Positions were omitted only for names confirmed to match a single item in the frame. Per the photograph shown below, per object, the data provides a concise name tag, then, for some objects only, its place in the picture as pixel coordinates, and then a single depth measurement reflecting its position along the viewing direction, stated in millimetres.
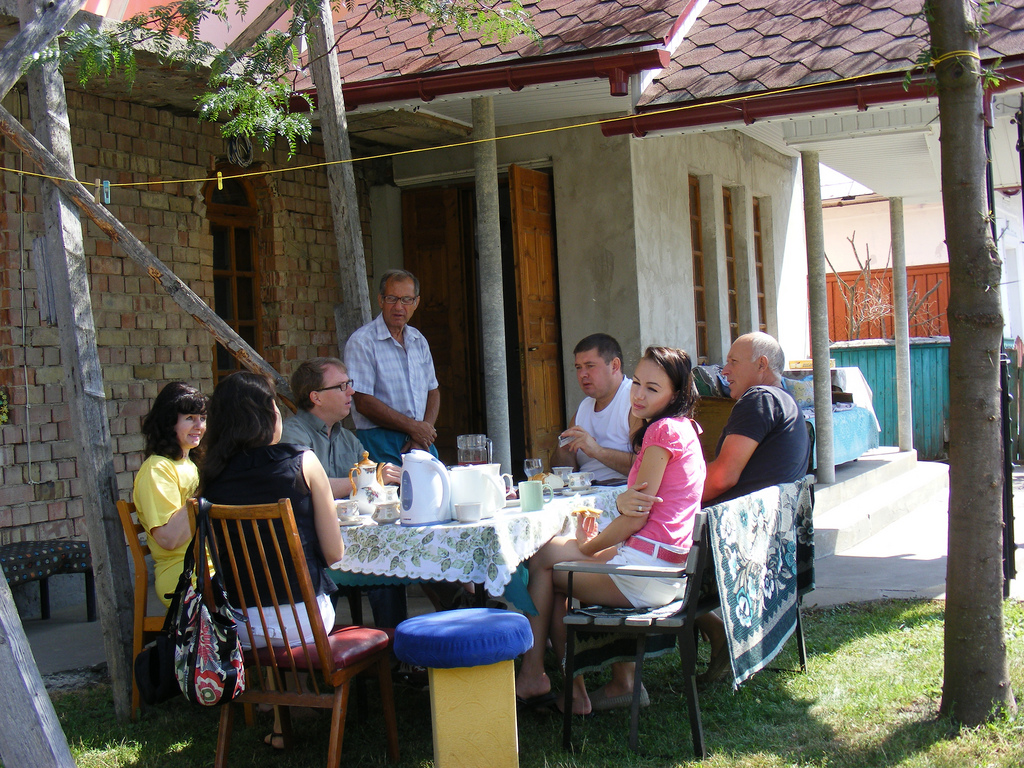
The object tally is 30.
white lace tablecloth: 3396
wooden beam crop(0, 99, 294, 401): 4031
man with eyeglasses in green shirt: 4293
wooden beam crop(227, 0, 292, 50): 5311
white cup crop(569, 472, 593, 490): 4328
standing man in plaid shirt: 5172
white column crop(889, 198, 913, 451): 9633
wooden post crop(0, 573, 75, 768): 2797
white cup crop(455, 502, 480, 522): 3551
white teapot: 3938
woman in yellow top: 3832
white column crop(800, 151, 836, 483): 7574
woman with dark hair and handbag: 3252
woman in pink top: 3592
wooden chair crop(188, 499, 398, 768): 3086
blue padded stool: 3068
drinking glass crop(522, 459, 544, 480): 4137
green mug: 3773
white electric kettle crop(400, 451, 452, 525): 3564
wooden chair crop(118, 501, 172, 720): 3896
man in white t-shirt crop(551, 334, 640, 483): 4828
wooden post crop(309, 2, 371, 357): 5488
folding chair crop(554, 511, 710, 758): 3367
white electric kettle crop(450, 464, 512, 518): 3596
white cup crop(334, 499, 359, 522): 3787
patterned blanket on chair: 3480
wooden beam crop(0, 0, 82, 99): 3660
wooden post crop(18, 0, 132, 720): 4043
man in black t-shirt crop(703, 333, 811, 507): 4160
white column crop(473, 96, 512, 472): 6016
